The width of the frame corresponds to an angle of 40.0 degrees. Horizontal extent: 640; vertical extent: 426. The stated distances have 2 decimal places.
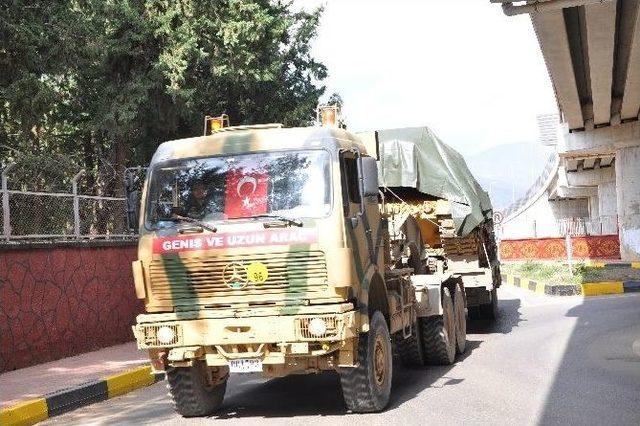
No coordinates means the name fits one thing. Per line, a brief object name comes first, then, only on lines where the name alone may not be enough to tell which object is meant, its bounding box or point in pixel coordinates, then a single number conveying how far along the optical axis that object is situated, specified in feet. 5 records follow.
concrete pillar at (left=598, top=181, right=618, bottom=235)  188.14
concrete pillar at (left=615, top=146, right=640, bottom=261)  112.27
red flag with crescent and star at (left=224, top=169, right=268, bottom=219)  25.58
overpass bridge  57.19
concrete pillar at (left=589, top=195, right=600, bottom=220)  242.13
